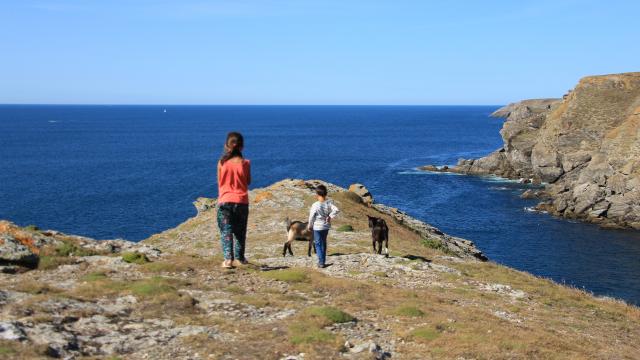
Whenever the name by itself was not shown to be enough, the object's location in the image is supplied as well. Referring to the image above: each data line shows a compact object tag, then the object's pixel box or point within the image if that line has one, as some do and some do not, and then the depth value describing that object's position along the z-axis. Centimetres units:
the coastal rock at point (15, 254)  1669
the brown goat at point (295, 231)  2480
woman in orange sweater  1648
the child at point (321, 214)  1945
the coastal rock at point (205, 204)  4745
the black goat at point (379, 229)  2373
